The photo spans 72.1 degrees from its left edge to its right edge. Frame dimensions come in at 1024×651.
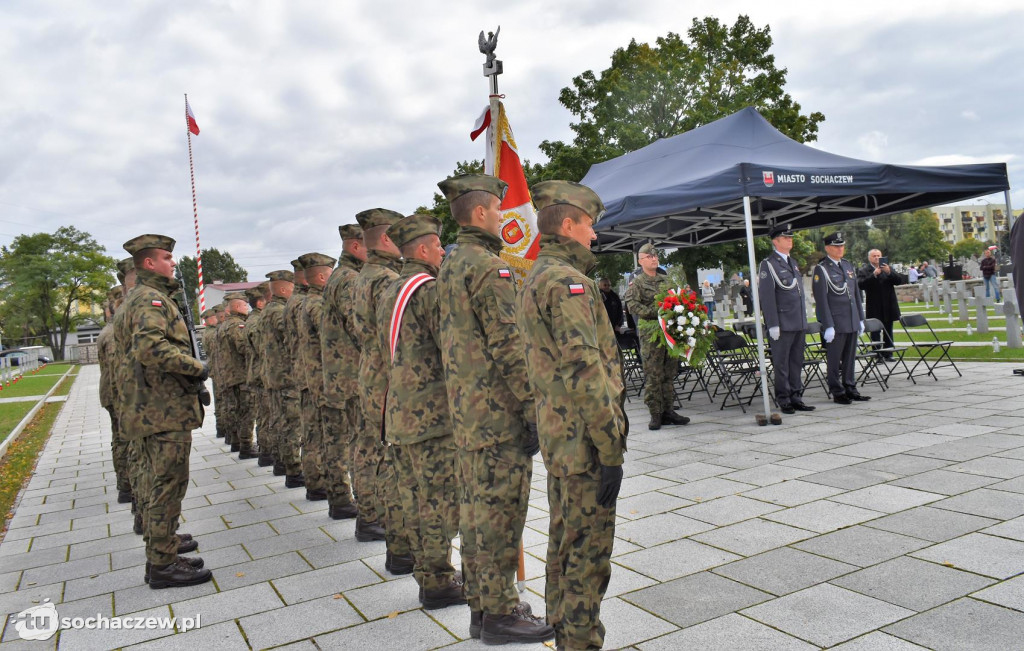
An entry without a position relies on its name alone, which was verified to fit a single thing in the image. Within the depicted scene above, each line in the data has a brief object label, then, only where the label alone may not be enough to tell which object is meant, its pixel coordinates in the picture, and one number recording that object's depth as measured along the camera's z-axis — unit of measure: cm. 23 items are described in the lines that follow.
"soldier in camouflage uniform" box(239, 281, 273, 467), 848
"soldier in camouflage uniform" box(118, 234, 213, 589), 447
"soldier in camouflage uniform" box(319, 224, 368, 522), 517
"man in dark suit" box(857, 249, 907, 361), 1249
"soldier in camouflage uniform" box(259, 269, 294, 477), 729
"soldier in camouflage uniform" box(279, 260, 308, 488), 714
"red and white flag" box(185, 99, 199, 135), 1745
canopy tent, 825
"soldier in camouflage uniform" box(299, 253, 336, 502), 587
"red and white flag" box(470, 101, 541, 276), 428
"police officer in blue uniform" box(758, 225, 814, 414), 877
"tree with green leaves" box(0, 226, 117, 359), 5272
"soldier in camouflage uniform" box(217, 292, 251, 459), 900
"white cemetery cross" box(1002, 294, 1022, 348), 1304
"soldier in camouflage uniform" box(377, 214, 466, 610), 363
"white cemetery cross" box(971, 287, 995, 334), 1526
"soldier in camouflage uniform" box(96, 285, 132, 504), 653
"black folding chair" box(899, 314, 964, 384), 1013
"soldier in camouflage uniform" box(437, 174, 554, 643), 319
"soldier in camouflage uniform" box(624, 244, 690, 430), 857
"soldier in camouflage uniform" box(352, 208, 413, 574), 437
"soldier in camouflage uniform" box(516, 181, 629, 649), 271
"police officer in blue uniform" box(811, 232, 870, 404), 909
